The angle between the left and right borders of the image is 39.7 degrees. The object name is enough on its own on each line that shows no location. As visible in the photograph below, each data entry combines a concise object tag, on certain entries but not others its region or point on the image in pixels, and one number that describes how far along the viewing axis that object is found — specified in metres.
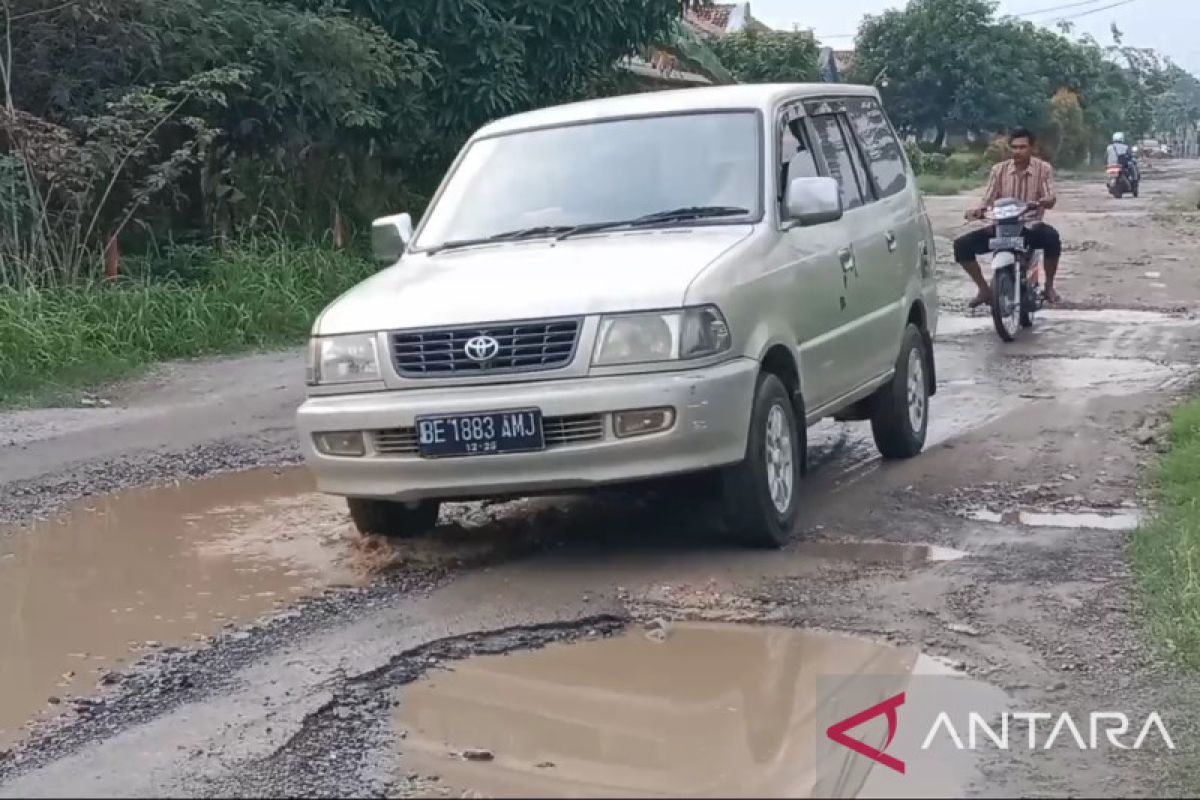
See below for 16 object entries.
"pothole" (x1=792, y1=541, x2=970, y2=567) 6.27
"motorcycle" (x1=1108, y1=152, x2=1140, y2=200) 35.50
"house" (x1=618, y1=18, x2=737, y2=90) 21.30
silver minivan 5.92
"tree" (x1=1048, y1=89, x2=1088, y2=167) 57.81
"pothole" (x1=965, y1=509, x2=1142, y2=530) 6.81
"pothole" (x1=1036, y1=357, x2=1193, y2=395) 10.39
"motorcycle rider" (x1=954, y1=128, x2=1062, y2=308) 13.37
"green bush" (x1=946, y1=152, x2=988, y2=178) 49.75
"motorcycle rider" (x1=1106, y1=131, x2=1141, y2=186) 35.59
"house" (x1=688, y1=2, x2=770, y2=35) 44.19
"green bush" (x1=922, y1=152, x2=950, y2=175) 50.31
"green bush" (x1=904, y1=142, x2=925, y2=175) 48.09
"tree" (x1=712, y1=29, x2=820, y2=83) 37.34
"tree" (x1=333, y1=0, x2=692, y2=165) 15.53
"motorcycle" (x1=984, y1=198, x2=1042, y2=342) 12.56
